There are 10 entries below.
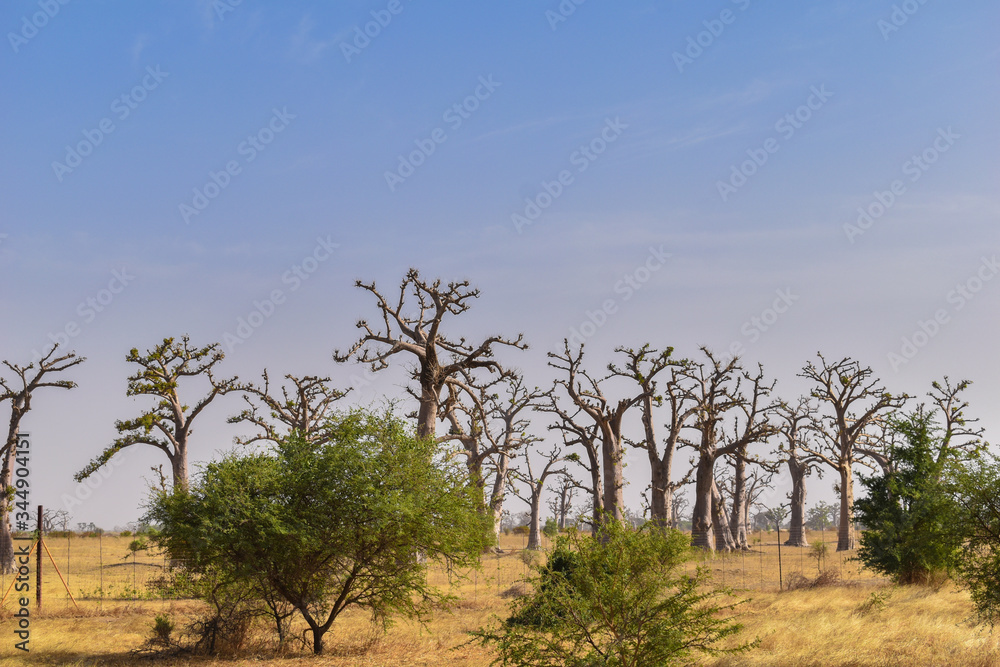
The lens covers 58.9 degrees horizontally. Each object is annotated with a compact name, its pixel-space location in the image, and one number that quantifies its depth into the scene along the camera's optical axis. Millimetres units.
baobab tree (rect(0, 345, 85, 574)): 38500
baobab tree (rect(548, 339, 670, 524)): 35969
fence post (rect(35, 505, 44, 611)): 24453
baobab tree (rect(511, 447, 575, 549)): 59781
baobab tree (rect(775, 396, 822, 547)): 52781
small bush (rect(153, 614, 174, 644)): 18458
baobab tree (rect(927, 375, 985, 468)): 49719
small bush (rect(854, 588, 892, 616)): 20875
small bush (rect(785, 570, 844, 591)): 28625
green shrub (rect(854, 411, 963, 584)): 26797
